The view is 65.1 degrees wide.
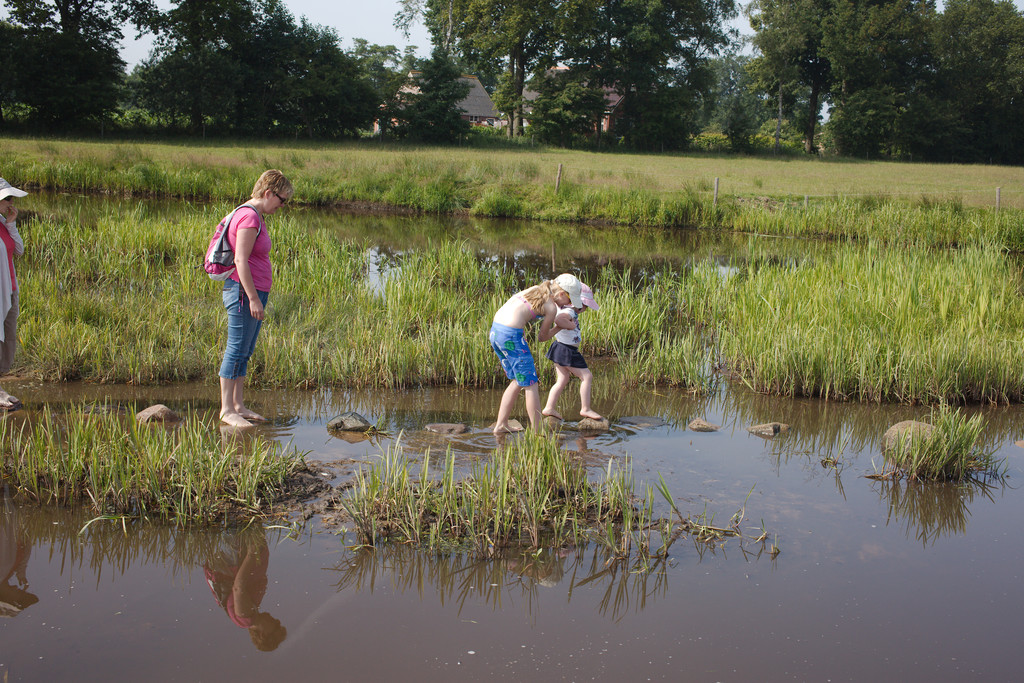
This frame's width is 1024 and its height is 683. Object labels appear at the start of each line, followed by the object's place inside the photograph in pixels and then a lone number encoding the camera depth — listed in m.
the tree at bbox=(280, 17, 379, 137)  43.16
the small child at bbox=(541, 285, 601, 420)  6.53
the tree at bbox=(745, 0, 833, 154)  53.09
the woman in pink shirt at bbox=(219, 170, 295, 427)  5.42
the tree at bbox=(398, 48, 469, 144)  44.81
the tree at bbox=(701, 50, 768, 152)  53.03
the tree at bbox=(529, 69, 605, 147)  48.66
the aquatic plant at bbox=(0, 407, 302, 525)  4.35
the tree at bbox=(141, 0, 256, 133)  40.06
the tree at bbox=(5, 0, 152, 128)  36.59
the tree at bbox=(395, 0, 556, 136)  49.38
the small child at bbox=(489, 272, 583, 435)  5.65
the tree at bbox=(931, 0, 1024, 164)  51.38
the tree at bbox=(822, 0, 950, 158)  51.06
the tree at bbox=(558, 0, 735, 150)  51.62
